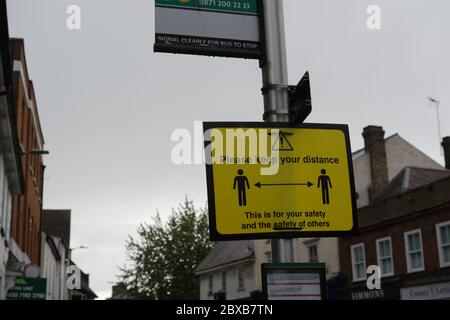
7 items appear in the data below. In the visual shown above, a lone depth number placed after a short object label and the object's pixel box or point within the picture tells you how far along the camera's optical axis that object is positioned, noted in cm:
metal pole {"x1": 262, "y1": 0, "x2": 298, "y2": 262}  373
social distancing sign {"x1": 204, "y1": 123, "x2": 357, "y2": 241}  361
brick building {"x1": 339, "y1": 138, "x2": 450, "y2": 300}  2627
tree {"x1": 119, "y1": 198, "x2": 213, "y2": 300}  5441
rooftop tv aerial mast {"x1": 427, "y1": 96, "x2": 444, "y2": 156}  3486
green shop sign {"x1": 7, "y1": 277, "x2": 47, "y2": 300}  1438
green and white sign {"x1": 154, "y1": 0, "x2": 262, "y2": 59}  399
